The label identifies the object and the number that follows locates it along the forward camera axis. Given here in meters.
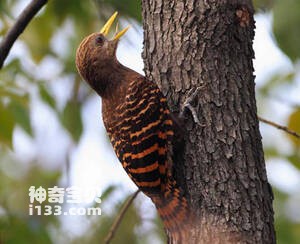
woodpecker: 7.30
